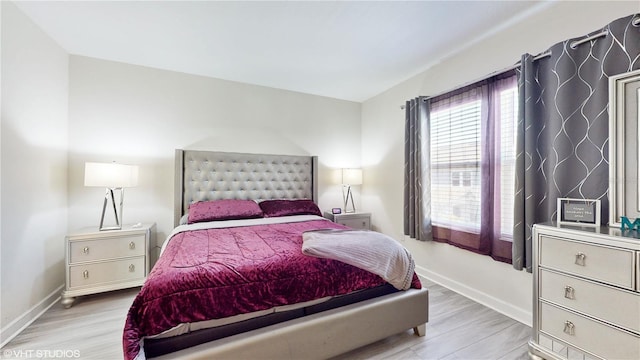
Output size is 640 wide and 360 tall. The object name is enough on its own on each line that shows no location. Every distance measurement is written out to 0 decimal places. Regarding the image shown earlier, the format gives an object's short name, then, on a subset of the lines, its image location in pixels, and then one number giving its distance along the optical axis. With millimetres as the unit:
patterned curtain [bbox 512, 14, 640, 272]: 1620
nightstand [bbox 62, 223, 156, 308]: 2295
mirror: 1482
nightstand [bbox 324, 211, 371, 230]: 3535
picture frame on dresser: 1581
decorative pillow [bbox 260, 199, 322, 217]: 3139
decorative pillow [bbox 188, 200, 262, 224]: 2738
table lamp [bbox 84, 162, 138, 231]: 2361
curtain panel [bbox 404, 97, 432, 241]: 2936
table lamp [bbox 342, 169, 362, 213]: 3789
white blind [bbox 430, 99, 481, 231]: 2525
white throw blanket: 1648
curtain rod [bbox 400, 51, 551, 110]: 1917
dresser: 1282
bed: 1251
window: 2250
